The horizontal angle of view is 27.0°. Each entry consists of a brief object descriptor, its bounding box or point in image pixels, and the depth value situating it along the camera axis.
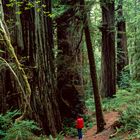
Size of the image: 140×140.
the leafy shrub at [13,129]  6.39
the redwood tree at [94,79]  8.81
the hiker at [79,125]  7.95
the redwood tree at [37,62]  8.98
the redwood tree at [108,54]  14.25
